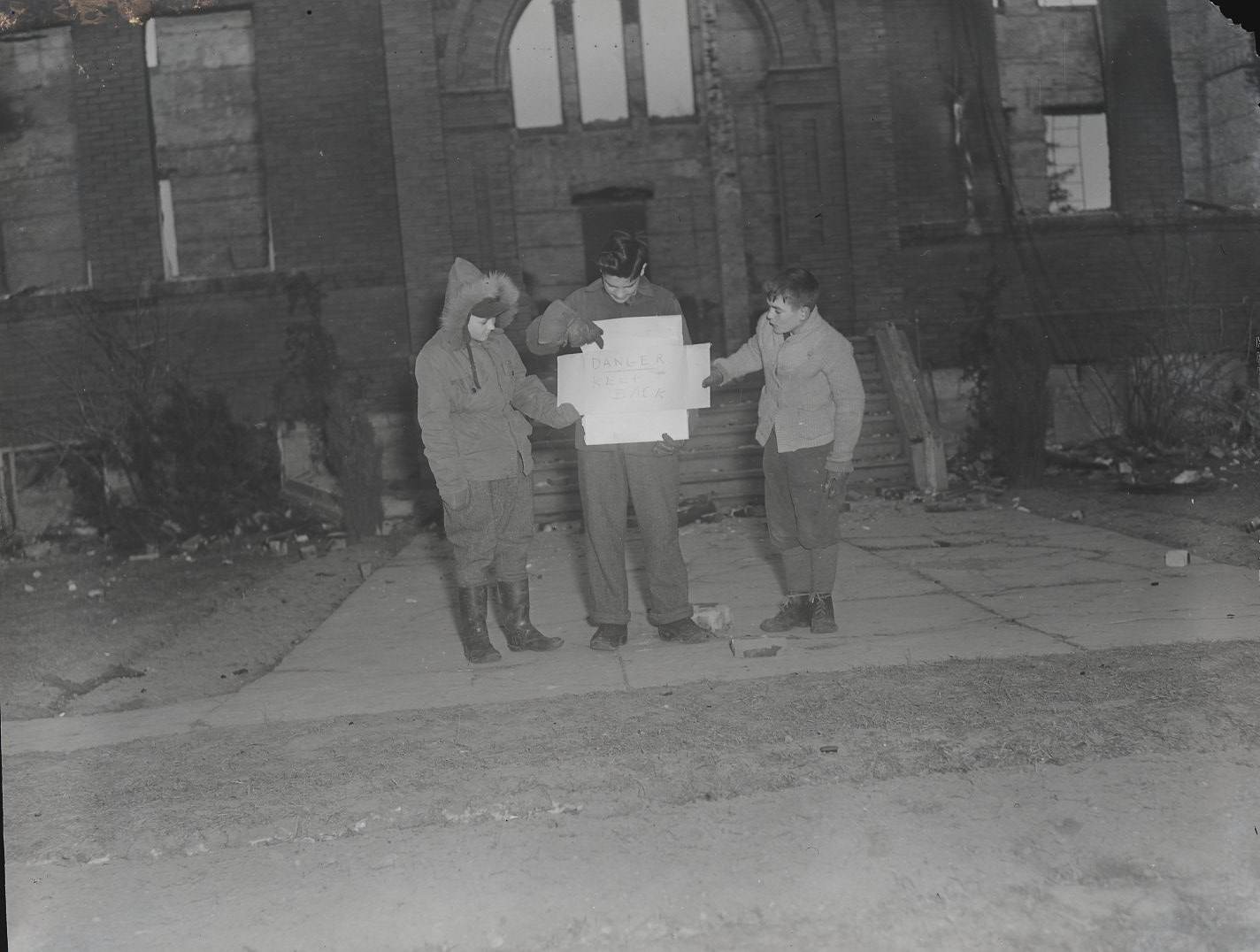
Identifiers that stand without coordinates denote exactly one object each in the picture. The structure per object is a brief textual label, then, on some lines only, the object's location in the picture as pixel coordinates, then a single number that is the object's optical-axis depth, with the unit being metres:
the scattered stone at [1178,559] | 6.79
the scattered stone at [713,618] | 5.67
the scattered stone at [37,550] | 11.30
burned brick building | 13.63
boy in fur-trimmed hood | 5.11
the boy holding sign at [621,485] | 5.23
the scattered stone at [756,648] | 5.11
